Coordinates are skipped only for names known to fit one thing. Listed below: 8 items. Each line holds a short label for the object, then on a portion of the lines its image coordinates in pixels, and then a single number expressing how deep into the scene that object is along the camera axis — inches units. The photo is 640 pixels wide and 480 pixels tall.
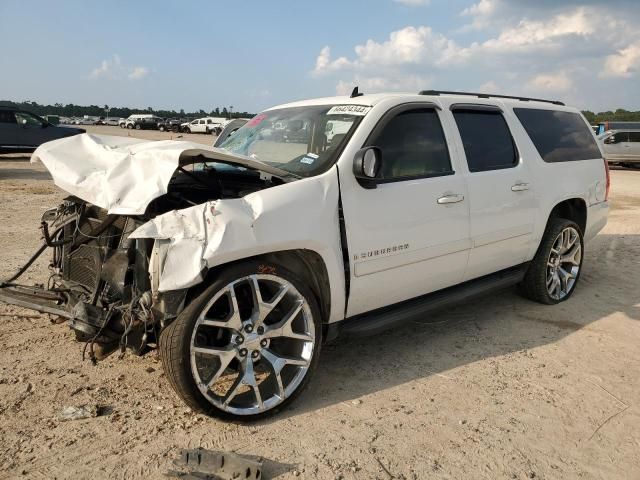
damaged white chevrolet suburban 108.6
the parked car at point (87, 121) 3297.2
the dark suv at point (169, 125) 2255.2
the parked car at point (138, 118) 2348.7
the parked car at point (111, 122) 3121.3
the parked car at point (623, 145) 789.2
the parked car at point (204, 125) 1943.9
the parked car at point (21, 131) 650.8
